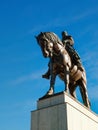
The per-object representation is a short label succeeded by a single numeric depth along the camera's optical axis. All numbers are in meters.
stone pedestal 11.48
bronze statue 12.71
